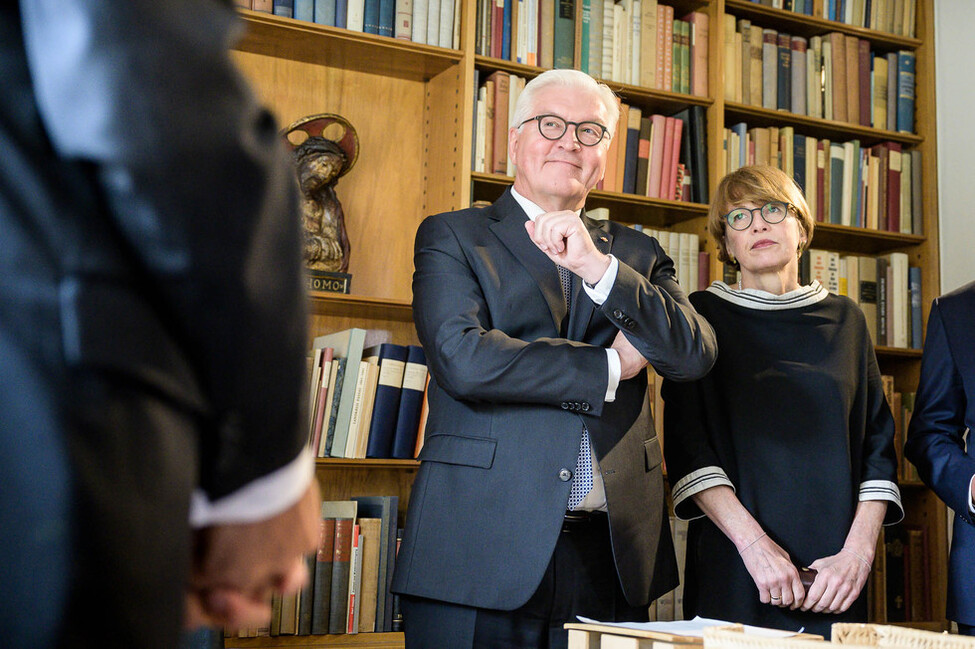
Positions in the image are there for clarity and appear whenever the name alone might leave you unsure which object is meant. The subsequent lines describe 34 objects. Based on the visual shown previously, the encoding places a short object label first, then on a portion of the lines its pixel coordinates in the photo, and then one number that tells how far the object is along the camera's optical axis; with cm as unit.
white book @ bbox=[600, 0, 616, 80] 310
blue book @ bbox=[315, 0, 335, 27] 276
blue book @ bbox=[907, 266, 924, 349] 341
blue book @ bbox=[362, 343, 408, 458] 261
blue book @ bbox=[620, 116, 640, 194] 308
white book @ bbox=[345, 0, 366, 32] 280
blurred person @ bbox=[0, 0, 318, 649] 52
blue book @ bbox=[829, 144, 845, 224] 338
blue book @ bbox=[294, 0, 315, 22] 275
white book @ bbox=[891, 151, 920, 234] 349
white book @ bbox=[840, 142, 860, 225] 340
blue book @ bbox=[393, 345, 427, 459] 263
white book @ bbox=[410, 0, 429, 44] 287
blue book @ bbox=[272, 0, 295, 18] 273
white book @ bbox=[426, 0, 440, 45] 288
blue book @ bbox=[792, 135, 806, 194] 335
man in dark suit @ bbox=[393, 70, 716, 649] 171
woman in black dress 204
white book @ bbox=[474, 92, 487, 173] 287
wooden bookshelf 283
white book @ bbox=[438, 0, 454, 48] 290
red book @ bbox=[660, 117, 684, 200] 313
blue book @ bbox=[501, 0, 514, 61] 295
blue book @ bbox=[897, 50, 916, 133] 355
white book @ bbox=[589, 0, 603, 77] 307
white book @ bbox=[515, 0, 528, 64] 297
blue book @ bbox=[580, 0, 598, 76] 306
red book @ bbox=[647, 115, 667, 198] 312
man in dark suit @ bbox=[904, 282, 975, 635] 207
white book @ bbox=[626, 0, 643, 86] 313
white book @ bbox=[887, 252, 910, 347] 340
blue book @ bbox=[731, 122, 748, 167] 326
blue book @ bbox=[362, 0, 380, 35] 283
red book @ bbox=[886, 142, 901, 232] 347
